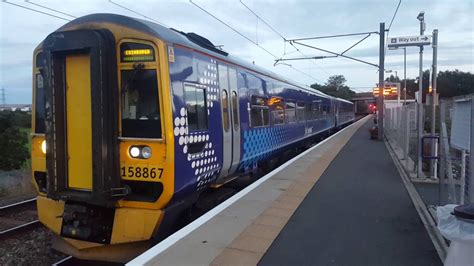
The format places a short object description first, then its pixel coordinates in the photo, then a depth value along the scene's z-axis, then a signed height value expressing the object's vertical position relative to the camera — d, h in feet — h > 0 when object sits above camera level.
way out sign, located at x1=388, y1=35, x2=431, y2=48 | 46.93 +8.00
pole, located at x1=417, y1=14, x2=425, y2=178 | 31.04 -1.67
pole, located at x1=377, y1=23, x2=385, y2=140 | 69.97 +6.46
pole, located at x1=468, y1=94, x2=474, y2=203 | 13.43 -1.53
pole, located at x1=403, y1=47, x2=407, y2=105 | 127.83 +14.02
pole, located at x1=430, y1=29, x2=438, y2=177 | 31.78 +1.51
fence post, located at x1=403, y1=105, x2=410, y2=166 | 38.20 -1.59
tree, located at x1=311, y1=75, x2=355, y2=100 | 355.36 +23.33
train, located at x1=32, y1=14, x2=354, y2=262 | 17.19 -0.91
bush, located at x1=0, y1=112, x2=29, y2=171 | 101.40 -8.47
